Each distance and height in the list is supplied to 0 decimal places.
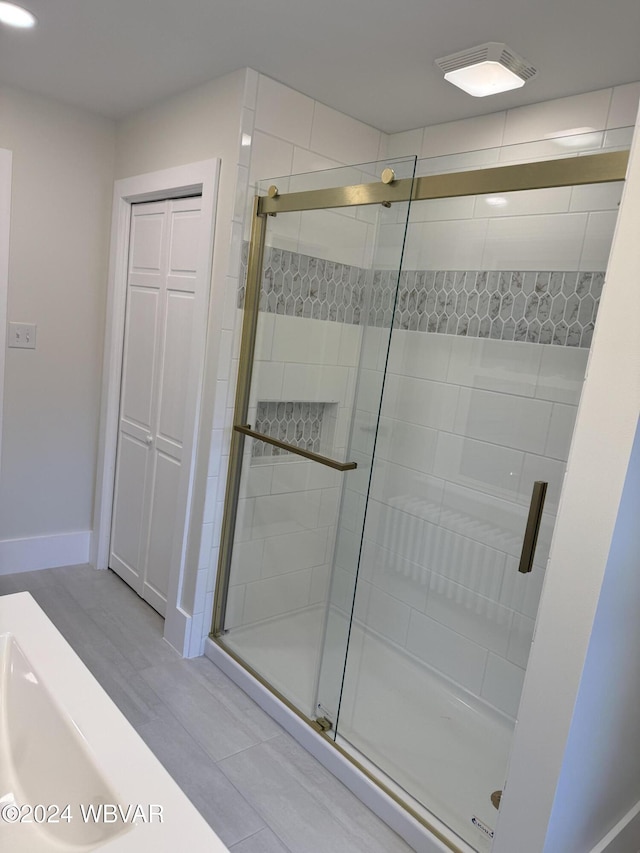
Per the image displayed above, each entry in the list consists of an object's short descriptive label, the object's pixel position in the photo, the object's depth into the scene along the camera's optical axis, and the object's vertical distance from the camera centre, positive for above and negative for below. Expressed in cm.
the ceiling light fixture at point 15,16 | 196 +87
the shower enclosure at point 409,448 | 194 -42
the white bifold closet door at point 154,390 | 272 -43
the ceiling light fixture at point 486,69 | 185 +86
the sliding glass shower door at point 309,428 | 204 -40
